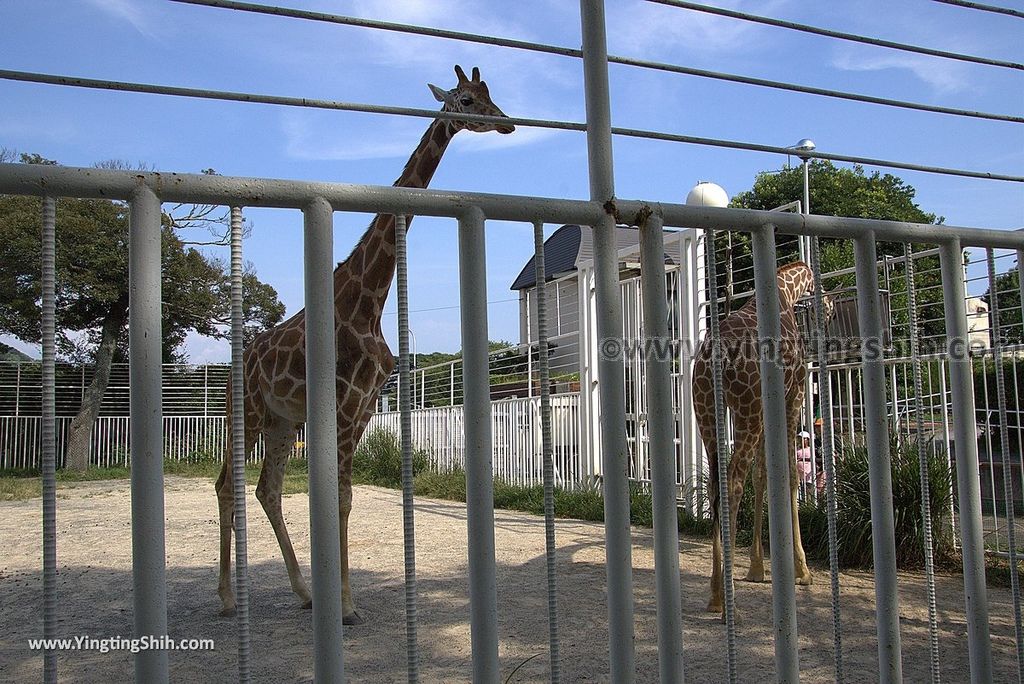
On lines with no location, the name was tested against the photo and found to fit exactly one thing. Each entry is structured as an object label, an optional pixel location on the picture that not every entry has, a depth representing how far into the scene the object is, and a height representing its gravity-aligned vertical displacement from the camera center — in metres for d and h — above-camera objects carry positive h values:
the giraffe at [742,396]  4.98 +0.00
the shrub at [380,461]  15.69 -1.10
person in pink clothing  8.10 -0.72
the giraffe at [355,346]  4.33 +0.37
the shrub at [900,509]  6.12 -0.95
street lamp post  7.63 +1.61
